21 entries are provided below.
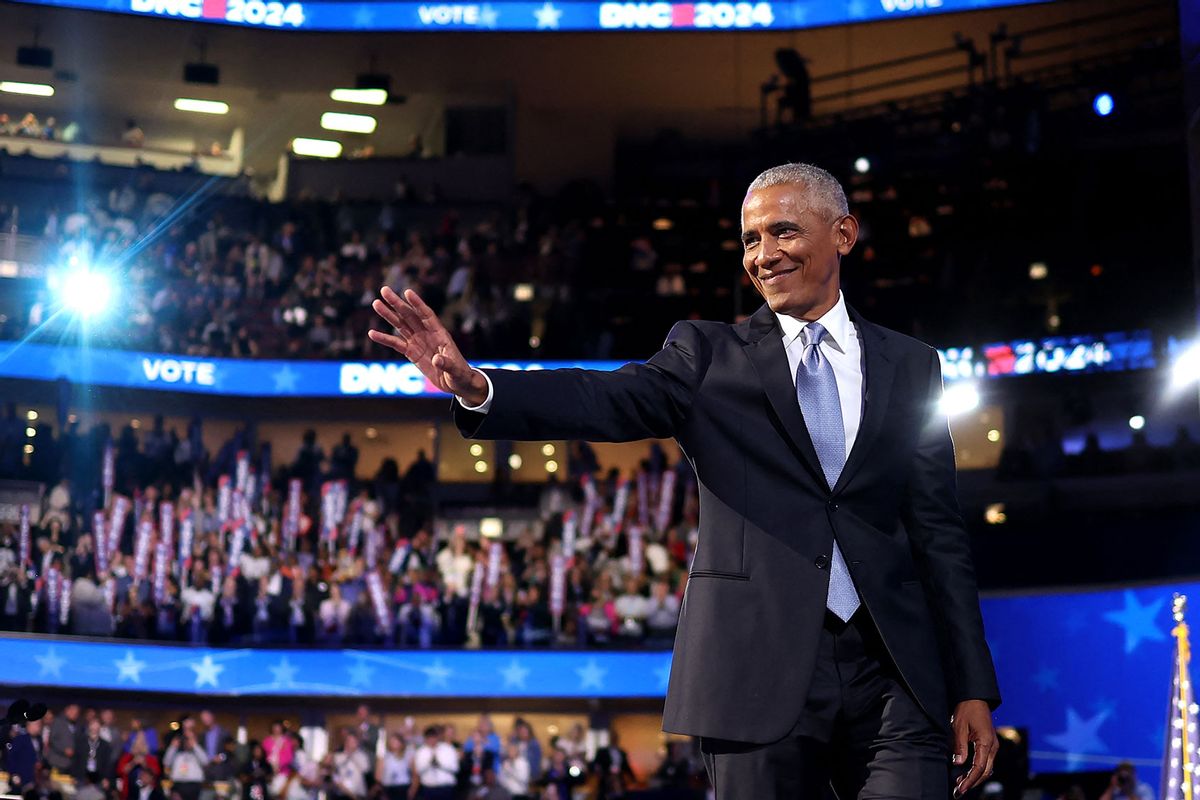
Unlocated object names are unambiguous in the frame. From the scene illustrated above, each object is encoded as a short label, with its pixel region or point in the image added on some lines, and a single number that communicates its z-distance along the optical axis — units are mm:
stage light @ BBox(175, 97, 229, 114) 23438
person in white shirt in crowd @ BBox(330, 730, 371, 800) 13695
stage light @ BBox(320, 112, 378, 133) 23922
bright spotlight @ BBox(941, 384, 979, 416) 16172
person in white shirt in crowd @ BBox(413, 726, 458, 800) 13930
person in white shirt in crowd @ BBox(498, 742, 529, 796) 14086
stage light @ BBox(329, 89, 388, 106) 21970
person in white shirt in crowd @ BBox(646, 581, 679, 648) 15398
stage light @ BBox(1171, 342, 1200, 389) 13697
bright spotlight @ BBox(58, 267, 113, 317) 17844
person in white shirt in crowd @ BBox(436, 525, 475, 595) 15727
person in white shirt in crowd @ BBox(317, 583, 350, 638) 15492
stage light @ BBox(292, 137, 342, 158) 24078
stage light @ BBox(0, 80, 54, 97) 22578
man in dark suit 2457
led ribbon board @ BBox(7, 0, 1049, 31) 20172
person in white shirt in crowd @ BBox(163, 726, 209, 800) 13461
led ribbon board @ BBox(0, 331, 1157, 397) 15961
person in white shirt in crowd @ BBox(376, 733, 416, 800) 13930
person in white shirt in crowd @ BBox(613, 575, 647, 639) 15438
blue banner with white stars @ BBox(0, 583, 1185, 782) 13125
